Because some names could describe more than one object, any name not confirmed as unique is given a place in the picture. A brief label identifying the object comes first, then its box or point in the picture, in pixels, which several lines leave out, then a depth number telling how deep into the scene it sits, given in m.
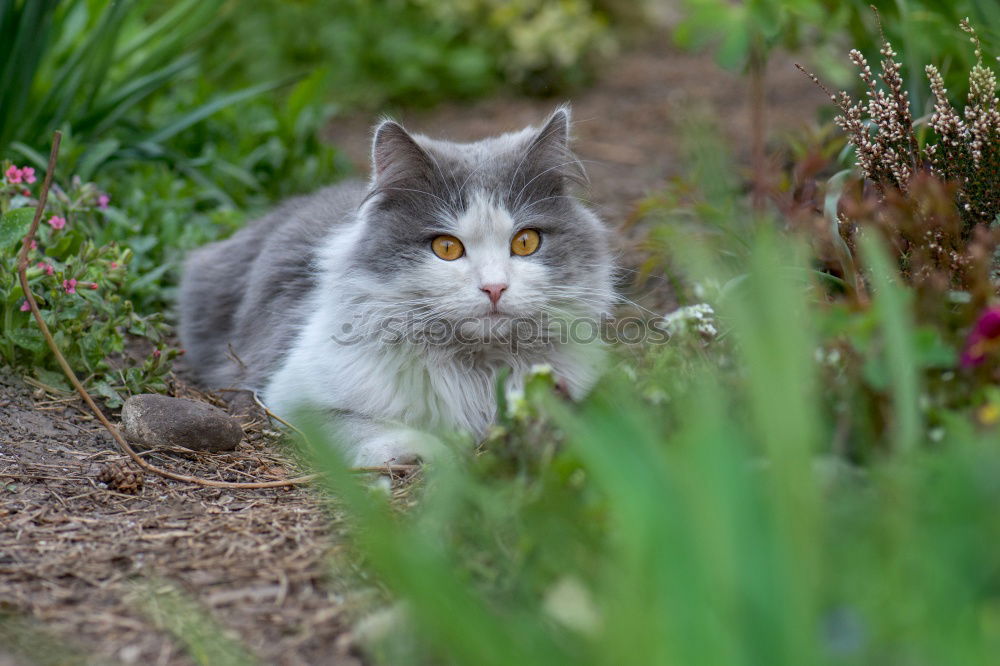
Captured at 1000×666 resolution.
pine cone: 2.44
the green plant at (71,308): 3.00
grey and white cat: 2.68
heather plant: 2.53
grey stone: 2.72
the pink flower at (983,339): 1.73
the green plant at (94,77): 4.04
